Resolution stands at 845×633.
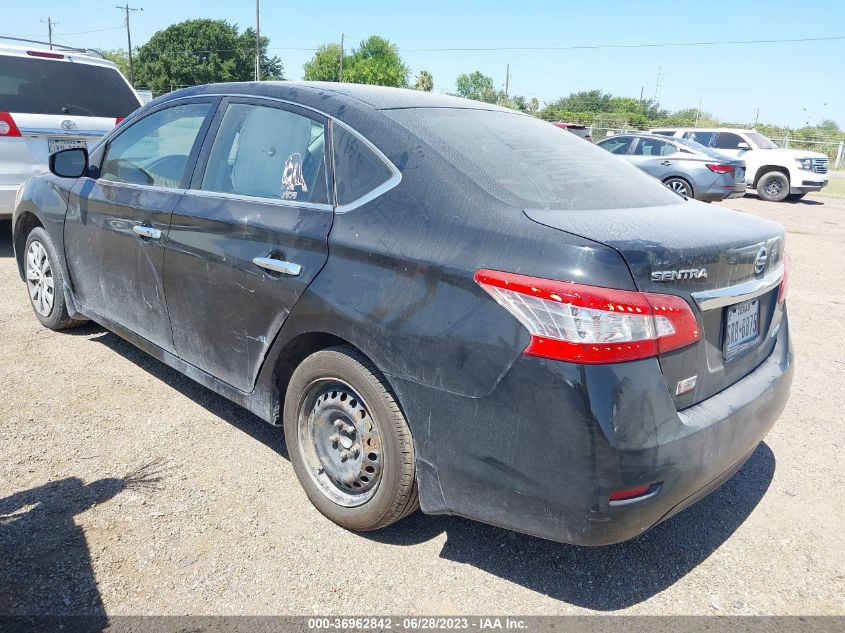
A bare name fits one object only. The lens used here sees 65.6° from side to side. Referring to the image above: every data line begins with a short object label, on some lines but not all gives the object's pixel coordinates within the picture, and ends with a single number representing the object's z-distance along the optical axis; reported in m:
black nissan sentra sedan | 1.97
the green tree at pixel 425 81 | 86.51
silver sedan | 13.63
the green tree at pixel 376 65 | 91.91
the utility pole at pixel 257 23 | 48.72
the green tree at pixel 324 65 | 91.38
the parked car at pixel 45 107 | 6.30
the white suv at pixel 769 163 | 17.00
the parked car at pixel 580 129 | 19.33
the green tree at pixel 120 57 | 80.96
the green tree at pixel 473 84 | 121.01
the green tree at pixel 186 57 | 73.44
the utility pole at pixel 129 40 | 65.50
